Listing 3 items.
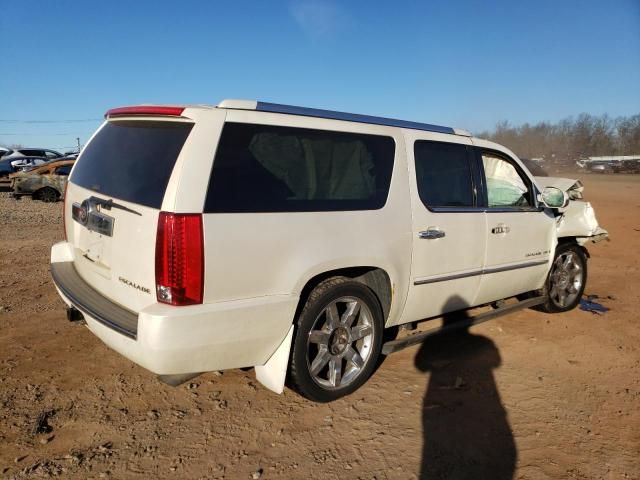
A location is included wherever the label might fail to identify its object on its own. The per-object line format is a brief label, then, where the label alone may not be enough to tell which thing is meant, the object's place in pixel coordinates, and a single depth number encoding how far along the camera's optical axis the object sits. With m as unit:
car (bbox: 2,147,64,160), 30.39
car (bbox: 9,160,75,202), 15.30
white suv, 2.50
